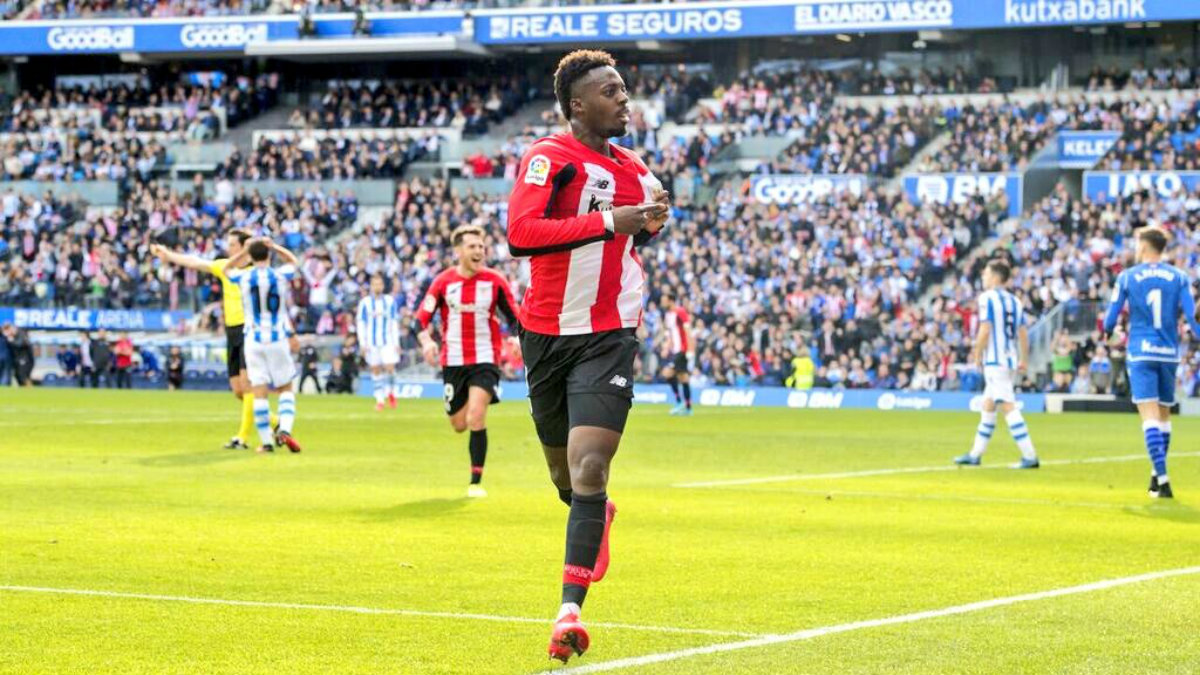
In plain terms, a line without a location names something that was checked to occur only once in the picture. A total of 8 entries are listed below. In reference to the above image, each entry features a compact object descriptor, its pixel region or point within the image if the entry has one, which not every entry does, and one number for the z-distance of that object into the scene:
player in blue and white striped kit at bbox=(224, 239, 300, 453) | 21.28
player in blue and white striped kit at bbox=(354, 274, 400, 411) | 36.09
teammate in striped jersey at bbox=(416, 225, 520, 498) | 16.91
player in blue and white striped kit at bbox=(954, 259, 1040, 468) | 21.08
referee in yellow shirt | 21.42
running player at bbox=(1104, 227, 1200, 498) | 16.86
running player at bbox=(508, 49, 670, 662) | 8.26
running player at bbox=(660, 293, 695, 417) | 34.59
